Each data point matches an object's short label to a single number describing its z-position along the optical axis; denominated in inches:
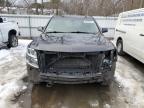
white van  129.4
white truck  178.8
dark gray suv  80.8
